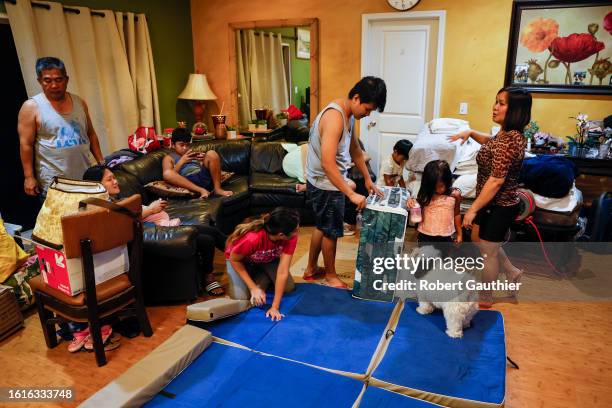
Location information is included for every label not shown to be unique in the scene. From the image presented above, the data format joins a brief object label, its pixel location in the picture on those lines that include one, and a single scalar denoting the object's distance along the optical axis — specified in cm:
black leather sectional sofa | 265
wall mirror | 519
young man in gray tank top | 252
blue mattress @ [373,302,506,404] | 186
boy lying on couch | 378
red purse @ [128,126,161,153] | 410
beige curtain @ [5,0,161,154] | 366
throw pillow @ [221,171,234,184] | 415
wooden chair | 210
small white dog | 220
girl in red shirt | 229
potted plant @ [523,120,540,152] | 420
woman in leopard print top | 232
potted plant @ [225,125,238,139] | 529
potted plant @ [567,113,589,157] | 392
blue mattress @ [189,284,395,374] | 211
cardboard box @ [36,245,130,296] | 215
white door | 462
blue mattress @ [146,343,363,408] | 184
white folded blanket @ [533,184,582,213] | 322
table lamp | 533
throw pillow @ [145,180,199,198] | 363
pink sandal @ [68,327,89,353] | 240
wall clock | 451
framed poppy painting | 401
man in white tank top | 281
